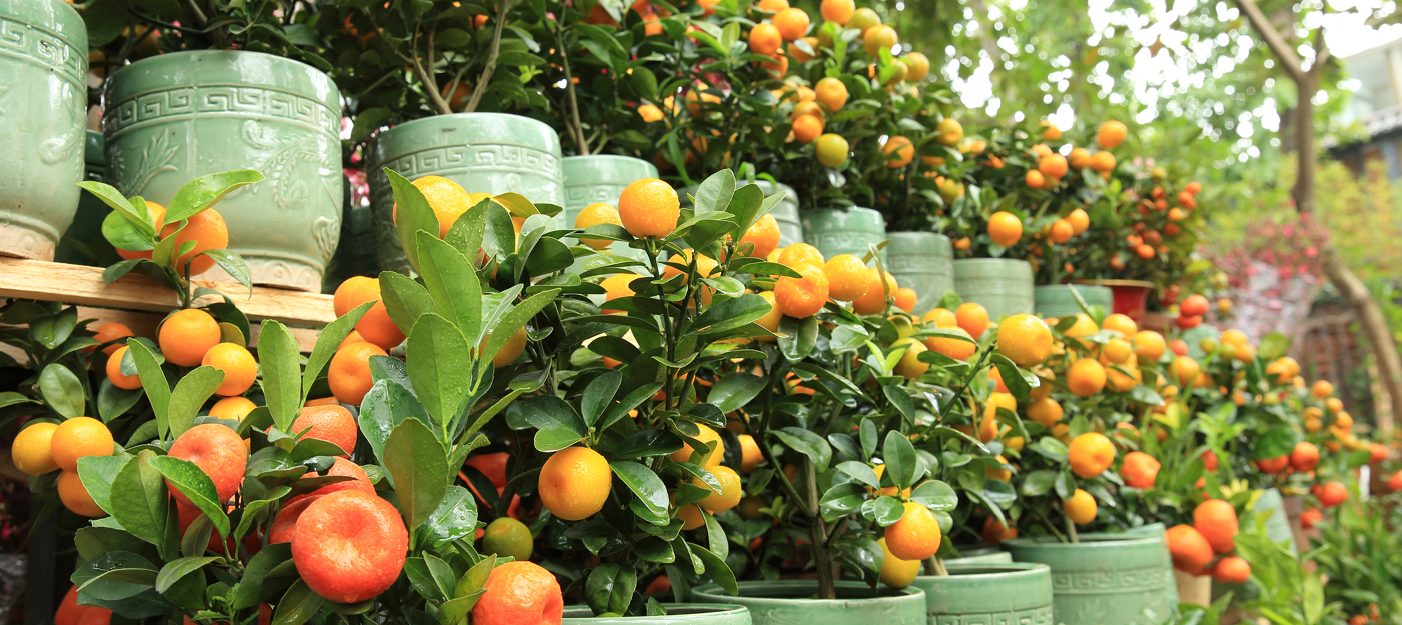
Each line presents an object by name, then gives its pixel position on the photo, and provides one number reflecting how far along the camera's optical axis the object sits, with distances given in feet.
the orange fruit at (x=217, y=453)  1.22
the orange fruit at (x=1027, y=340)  2.21
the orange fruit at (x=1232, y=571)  3.48
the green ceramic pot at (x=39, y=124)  1.67
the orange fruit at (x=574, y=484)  1.46
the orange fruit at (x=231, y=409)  1.64
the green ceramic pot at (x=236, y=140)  1.98
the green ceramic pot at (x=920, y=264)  3.64
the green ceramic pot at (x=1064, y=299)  4.57
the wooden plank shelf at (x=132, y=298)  1.69
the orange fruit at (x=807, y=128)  3.10
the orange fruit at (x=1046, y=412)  2.98
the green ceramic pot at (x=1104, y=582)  2.81
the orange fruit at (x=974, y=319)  2.70
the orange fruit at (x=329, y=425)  1.38
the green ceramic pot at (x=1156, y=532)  3.17
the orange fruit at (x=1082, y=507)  2.86
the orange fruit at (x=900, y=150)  3.44
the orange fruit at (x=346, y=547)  1.04
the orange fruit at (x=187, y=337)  1.71
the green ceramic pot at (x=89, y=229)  2.26
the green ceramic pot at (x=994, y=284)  3.99
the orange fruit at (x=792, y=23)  3.21
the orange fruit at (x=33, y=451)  1.61
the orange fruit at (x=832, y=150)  3.13
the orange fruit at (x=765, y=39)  3.02
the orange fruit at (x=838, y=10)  3.47
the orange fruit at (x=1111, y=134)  4.72
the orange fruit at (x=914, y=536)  1.80
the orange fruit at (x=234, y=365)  1.67
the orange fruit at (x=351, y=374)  1.57
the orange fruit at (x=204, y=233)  1.77
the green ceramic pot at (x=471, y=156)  2.27
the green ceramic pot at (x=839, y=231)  3.29
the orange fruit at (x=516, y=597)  1.23
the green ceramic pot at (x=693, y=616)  1.45
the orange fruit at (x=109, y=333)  1.90
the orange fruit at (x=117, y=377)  1.74
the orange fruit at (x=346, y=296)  1.67
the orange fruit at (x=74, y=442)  1.56
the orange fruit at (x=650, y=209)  1.50
